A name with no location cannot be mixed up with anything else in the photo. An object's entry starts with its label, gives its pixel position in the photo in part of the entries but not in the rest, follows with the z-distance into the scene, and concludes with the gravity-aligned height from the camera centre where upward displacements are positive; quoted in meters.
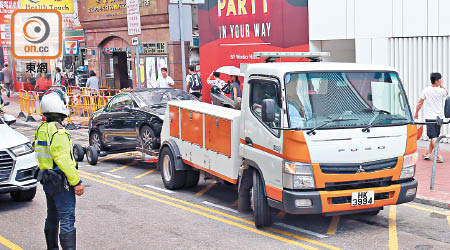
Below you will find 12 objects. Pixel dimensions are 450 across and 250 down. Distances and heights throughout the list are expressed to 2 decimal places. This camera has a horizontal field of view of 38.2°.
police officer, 6.91 -1.06
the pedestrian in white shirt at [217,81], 20.62 -0.60
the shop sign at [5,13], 33.28 +2.89
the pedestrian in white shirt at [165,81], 19.88 -0.49
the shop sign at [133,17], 16.61 +1.24
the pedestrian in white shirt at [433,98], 12.62 -0.79
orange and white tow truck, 7.95 -1.00
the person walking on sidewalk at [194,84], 19.66 -0.60
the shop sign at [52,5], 28.81 +2.83
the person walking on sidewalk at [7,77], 37.09 -0.46
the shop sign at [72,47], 31.36 +0.97
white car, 9.93 -1.47
